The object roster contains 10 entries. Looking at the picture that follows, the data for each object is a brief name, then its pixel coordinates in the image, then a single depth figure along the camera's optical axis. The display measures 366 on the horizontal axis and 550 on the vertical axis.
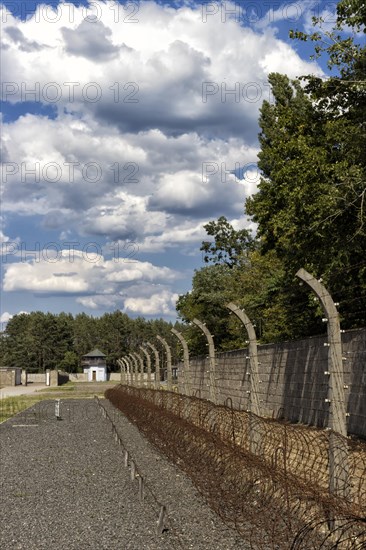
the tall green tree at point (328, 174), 17.50
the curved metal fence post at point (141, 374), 36.53
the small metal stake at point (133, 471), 12.34
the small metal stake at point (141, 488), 10.51
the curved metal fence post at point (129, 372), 51.65
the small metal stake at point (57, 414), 31.33
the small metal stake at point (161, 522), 8.17
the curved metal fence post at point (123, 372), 63.85
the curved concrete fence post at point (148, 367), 29.45
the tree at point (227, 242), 68.31
